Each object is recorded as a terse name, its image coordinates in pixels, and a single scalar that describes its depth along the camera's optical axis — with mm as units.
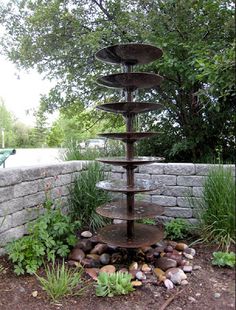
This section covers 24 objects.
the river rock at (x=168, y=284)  2280
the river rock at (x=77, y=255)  2871
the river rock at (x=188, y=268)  2432
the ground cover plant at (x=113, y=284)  2254
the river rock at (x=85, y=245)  3049
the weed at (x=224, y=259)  1801
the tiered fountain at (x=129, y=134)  2543
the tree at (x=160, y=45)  2594
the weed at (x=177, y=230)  3191
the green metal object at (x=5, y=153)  4141
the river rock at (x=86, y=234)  3355
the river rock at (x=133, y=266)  2598
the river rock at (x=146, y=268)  2585
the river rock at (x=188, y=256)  2635
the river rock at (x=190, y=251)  2677
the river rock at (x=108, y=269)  2557
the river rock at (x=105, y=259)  2787
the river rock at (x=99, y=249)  3000
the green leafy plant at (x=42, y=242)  2619
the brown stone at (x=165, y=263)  2561
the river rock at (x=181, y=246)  2869
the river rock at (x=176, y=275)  2324
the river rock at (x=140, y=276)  2463
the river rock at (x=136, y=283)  2361
